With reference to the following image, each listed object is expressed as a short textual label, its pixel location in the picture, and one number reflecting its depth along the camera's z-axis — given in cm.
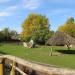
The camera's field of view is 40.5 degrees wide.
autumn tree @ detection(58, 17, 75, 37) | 3176
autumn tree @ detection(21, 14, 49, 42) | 3018
